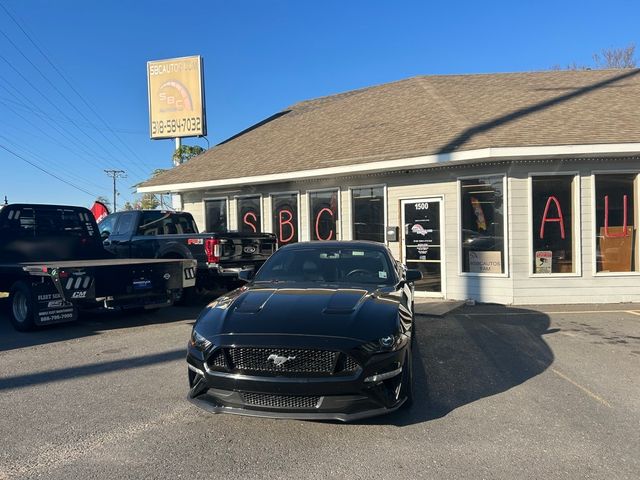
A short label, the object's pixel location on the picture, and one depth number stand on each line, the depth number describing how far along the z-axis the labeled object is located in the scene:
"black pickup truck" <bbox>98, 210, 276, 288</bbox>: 9.82
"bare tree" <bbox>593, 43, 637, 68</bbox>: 31.67
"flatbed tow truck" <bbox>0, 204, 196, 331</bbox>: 7.62
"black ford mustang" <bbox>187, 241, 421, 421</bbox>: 3.58
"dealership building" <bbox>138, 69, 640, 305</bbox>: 10.16
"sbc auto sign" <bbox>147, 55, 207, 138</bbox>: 22.17
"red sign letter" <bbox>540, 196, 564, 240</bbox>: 10.30
